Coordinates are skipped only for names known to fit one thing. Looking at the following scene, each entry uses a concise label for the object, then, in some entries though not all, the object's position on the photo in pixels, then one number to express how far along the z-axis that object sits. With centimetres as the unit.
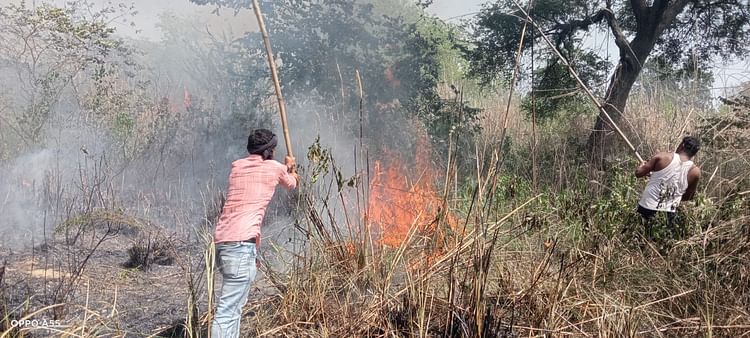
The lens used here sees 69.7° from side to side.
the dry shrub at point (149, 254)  531
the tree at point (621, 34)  839
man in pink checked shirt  336
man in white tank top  503
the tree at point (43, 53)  795
